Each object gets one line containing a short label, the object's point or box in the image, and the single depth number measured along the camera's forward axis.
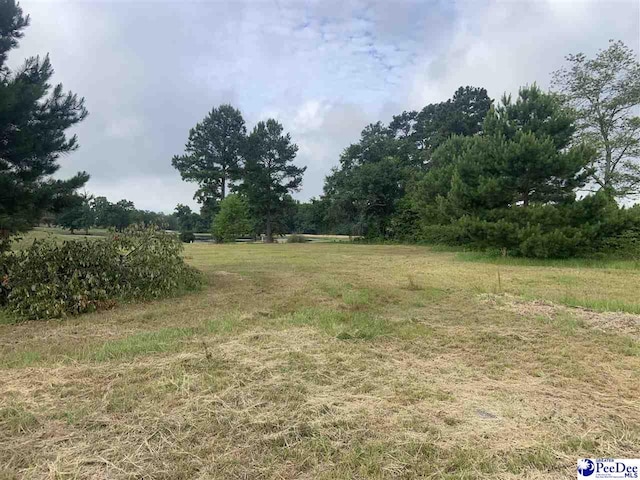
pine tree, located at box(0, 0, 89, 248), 5.06
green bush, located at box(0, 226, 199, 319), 4.98
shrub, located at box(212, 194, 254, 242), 29.32
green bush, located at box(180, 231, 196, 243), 31.09
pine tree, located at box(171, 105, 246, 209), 33.41
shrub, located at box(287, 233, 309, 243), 31.15
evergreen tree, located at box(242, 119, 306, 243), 31.84
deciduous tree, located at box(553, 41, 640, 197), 17.70
